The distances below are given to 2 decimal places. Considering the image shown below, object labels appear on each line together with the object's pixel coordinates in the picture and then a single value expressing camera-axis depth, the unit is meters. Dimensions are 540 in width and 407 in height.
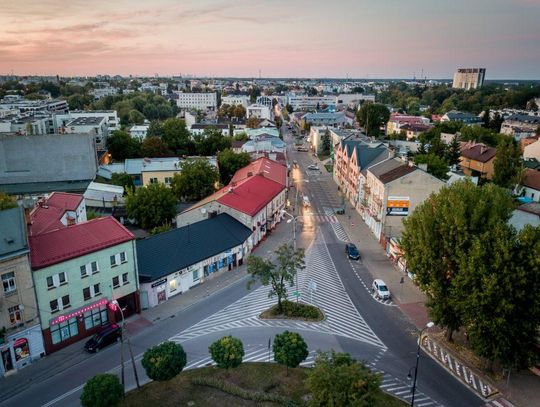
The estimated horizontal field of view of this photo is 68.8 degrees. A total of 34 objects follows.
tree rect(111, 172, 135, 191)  77.25
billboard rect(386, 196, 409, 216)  53.81
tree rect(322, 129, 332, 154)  122.00
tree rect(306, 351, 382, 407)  20.62
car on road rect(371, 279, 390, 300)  40.84
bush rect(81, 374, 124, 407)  23.55
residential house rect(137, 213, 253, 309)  40.16
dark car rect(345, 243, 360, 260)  50.56
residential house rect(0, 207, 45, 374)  29.25
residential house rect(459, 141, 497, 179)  87.50
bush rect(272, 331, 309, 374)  27.33
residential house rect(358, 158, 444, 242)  53.03
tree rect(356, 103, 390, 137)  136.25
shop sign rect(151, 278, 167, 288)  39.62
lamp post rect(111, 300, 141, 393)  28.08
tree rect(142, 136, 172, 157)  102.62
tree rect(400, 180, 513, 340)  30.02
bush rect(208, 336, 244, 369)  27.20
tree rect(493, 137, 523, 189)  75.06
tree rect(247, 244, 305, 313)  35.66
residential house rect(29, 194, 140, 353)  31.94
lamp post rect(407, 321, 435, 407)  26.01
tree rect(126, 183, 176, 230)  55.84
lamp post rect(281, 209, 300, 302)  57.35
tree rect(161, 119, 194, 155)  109.69
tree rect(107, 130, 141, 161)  107.50
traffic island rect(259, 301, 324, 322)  37.25
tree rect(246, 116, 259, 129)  147.09
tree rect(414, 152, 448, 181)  68.75
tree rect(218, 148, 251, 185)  83.19
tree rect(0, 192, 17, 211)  43.50
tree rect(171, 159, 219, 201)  70.38
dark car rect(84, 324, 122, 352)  32.75
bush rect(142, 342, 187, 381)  25.98
